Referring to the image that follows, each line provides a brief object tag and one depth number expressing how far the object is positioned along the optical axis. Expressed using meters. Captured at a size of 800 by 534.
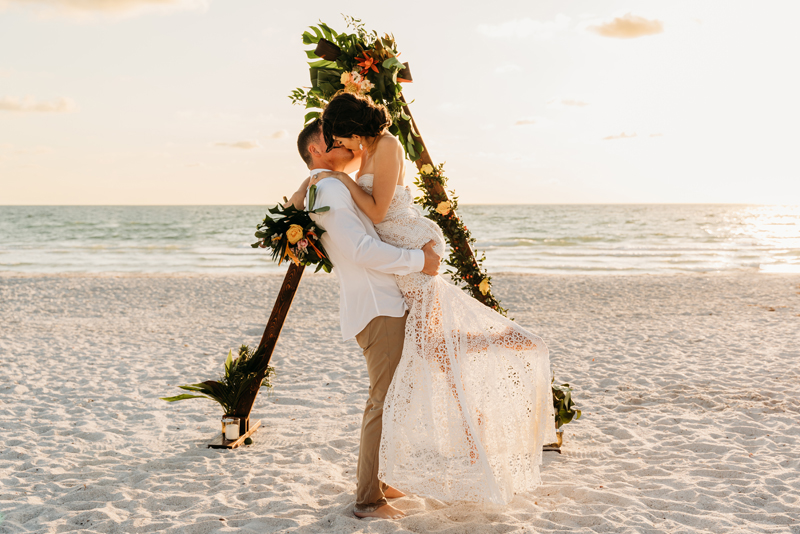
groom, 2.54
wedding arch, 3.13
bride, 2.60
